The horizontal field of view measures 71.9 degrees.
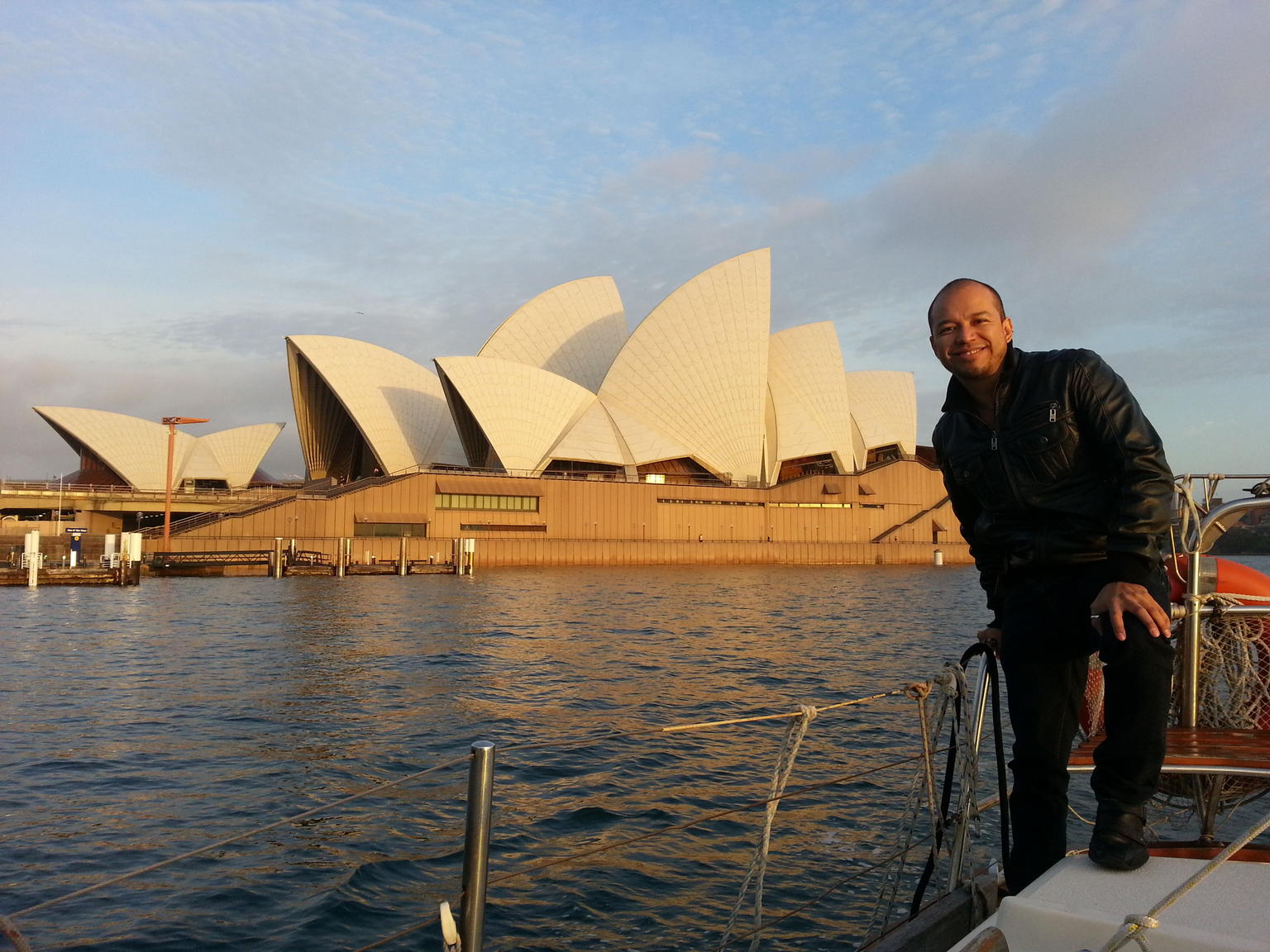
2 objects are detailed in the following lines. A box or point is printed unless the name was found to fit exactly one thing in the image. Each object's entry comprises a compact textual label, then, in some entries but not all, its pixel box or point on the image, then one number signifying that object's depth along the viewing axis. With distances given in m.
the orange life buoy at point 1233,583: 2.77
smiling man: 1.92
